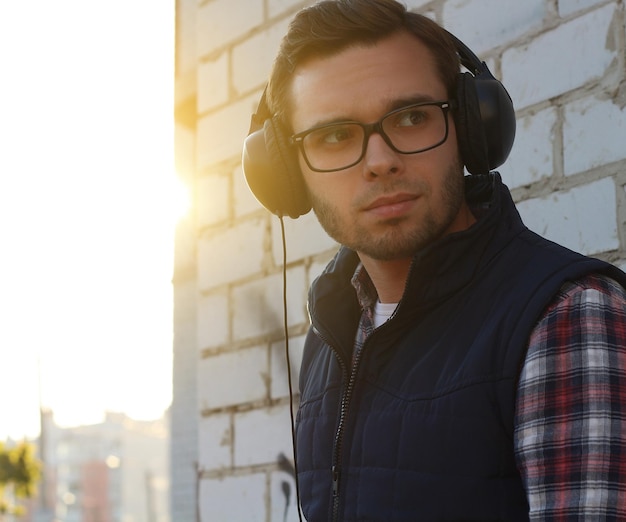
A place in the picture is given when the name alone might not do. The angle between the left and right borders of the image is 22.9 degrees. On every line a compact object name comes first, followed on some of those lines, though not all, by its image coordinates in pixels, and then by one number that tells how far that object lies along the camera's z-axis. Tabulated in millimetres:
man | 1047
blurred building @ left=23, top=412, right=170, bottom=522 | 78312
